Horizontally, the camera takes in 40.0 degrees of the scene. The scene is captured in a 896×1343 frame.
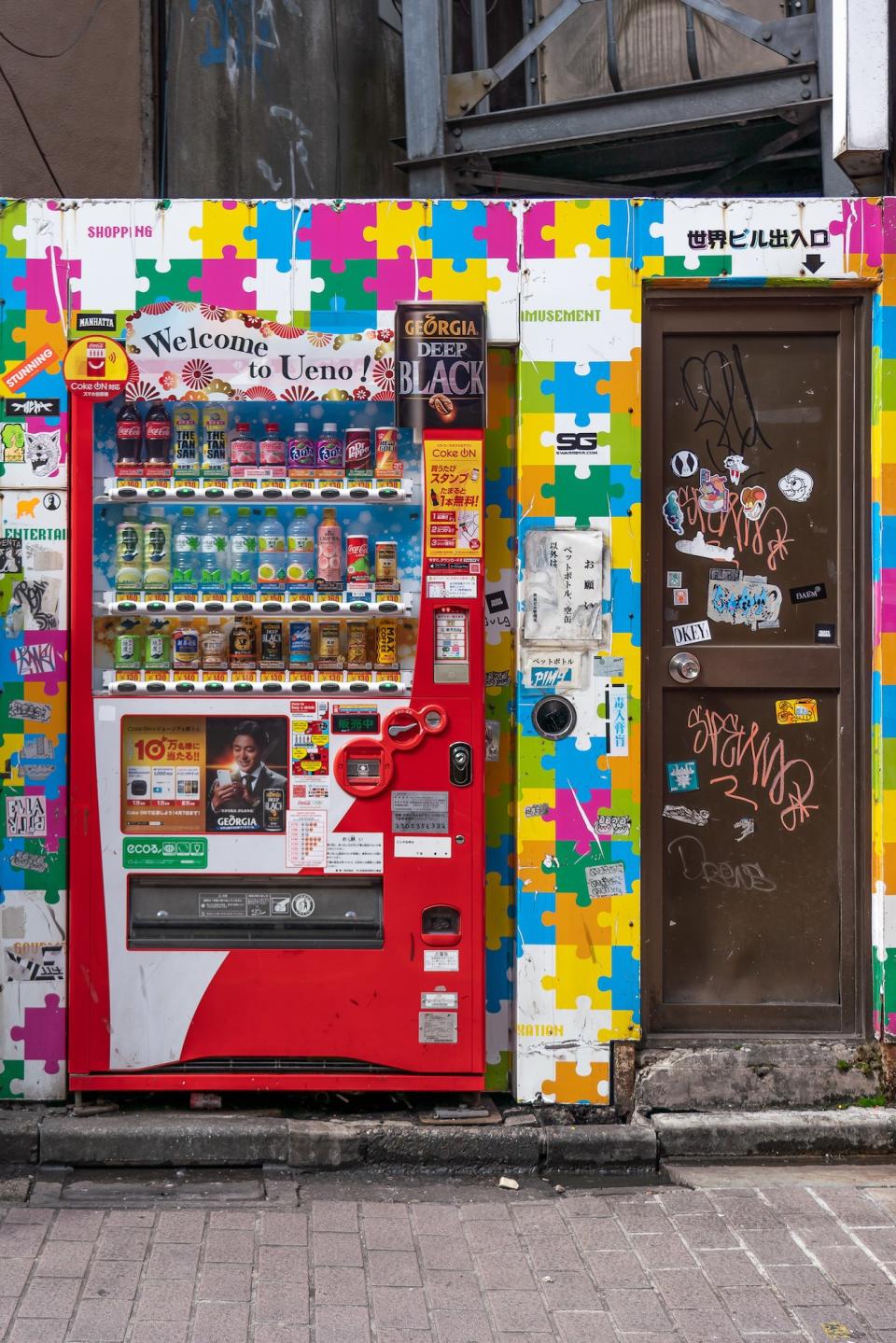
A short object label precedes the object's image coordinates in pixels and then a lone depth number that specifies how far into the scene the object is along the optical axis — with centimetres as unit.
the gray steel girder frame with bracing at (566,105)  702
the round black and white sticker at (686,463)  464
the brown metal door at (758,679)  463
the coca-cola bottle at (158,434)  445
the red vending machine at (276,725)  443
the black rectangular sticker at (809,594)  466
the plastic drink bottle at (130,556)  447
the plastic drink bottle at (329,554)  448
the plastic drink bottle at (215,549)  451
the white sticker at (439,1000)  445
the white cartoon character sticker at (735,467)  464
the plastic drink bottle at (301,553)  446
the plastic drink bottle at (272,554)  447
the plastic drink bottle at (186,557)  450
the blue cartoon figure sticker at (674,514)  464
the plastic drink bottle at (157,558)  446
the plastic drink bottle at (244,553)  448
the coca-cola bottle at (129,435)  446
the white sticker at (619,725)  451
